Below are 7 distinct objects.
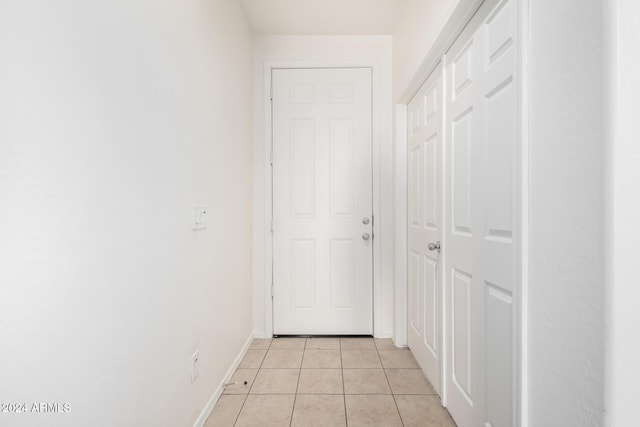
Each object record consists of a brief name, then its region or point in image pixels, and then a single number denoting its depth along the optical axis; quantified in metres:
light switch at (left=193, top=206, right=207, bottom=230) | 1.49
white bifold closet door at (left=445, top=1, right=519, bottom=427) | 1.05
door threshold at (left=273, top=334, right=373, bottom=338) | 2.65
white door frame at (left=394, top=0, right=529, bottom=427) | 0.92
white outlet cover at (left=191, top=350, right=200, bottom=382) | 1.43
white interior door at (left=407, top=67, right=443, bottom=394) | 1.72
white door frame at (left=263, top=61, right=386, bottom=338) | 2.64
